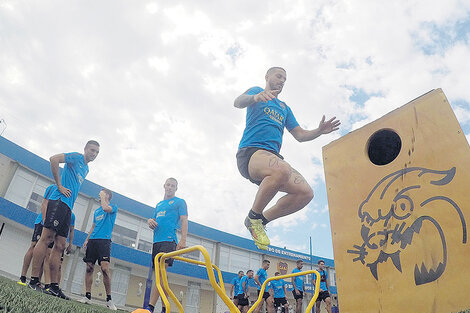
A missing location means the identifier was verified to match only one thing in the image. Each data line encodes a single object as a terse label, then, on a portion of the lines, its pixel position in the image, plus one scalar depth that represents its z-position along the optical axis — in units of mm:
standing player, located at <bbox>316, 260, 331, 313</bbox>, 9078
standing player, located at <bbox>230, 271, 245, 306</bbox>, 10556
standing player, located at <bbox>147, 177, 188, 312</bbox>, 5043
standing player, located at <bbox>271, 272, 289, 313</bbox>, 10006
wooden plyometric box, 1936
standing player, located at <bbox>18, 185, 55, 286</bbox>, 5238
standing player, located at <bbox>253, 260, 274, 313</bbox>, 9570
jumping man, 2512
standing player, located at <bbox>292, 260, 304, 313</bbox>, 9227
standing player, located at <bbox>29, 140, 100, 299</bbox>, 4223
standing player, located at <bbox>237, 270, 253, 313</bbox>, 10391
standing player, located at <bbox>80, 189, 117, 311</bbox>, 5547
